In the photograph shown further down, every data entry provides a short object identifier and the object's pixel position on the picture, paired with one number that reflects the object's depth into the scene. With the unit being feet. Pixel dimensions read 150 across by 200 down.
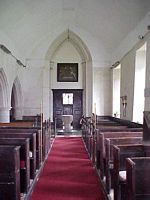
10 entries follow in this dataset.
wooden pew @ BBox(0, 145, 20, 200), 6.72
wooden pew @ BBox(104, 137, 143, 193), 8.45
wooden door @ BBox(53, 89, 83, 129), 29.99
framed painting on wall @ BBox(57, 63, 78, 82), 29.91
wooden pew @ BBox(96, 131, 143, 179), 9.81
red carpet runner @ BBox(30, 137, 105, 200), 8.25
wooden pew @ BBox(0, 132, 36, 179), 9.76
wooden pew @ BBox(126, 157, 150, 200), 5.01
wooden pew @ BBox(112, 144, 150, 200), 6.46
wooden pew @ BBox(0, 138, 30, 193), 8.06
